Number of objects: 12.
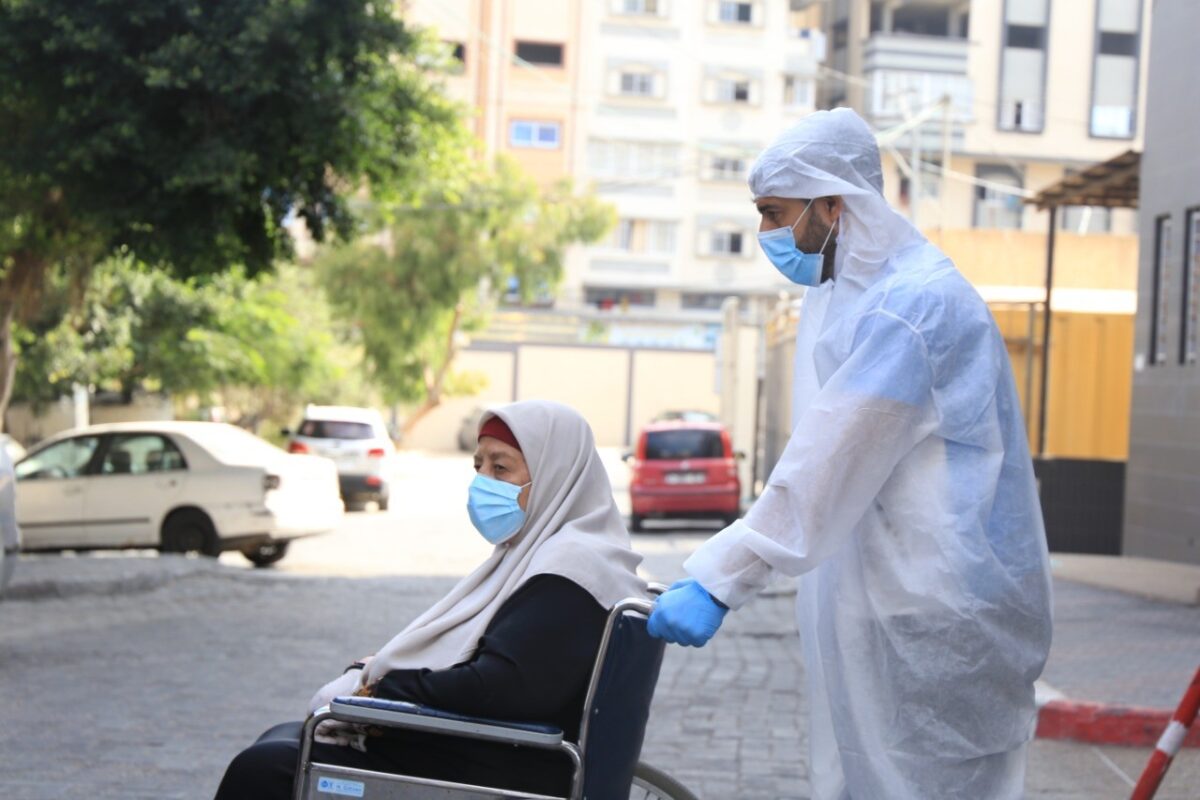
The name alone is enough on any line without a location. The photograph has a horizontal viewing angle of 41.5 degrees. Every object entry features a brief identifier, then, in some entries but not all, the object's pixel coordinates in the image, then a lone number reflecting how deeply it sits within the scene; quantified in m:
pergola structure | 16.08
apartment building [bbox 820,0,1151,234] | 44.34
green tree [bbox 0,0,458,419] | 12.17
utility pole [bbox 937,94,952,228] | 31.07
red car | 22.91
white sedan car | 15.92
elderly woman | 3.46
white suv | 24.78
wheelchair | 3.38
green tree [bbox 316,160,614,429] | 39.25
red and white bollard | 4.74
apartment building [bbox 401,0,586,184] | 57.06
